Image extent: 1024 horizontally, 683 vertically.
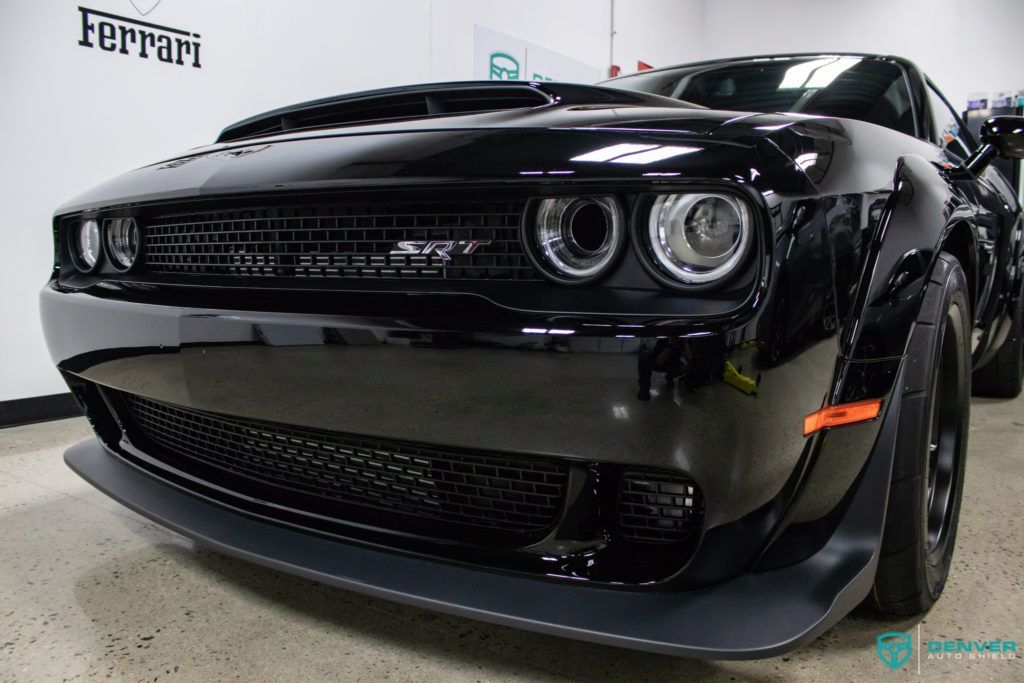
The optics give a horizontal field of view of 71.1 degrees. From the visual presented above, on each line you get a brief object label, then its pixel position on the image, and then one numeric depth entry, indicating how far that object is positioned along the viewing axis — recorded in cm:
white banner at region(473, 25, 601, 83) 464
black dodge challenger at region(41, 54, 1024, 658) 82
